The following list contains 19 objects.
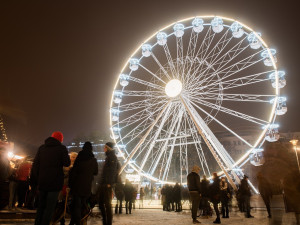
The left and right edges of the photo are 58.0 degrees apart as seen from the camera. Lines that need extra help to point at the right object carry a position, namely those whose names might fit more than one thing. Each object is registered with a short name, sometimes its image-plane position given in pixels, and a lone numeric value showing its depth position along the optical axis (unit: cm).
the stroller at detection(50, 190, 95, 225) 531
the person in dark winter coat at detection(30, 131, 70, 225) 439
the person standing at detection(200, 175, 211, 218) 976
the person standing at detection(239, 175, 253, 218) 1192
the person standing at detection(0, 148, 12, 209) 760
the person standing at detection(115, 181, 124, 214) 1250
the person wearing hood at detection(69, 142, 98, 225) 500
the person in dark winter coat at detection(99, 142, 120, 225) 566
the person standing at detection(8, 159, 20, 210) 822
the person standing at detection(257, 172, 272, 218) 990
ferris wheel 1509
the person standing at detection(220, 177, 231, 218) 1083
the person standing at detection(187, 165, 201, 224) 846
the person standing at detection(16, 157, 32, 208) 857
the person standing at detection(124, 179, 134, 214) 1272
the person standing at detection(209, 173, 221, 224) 897
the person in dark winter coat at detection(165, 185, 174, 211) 1500
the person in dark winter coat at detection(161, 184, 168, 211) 1534
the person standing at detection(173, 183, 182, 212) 1426
